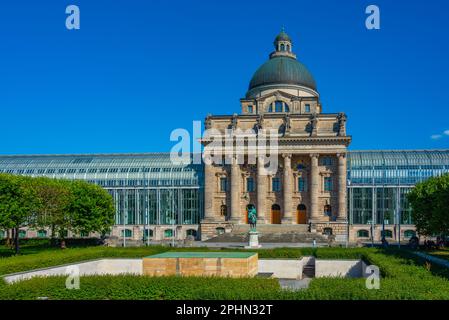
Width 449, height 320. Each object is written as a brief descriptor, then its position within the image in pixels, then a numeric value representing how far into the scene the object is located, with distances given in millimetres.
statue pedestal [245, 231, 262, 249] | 61344
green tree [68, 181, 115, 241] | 67625
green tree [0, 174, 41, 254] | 53781
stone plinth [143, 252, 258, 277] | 34156
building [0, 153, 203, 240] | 91356
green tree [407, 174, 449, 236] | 53281
